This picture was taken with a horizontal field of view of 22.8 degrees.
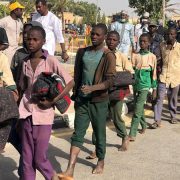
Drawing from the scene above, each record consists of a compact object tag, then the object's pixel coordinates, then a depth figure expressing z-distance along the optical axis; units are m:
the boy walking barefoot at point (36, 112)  4.18
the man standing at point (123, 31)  9.79
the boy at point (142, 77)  6.60
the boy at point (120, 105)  6.04
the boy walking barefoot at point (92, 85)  4.84
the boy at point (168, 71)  7.60
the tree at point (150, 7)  38.69
